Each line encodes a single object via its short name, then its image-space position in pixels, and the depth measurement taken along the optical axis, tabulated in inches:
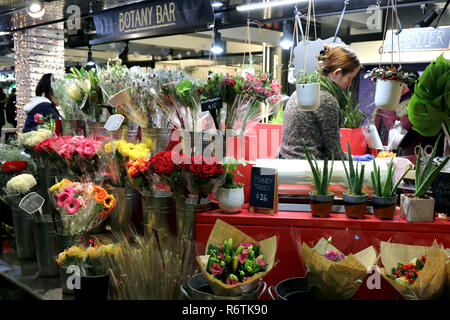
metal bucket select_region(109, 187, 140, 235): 82.0
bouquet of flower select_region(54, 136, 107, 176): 79.7
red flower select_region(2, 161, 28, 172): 88.5
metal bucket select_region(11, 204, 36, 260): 84.3
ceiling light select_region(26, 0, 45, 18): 255.0
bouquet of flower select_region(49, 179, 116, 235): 68.0
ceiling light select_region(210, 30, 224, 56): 325.7
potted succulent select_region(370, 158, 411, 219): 67.4
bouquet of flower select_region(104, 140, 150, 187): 78.3
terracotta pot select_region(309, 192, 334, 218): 68.9
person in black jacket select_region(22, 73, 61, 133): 184.7
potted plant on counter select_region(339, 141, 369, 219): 68.1
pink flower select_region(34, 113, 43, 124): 113.7
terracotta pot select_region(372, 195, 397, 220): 67.4
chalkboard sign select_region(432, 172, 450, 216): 68.4
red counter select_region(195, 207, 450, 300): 65.6
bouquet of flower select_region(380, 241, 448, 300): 46.2
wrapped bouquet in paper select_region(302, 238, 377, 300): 47.3
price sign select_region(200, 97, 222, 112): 72.4
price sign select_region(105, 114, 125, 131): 78.4
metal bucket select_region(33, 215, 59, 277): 75.8
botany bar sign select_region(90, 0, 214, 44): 199.9
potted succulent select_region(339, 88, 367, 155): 161.5
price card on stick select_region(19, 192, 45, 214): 72.0
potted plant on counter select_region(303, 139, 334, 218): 68.9
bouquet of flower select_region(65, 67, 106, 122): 90.1
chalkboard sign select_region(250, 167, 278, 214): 71.1
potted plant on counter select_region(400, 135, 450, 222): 66.4
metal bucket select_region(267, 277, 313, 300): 53.1
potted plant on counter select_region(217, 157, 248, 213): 70.9
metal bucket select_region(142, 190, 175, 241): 76.5
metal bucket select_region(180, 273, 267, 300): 49.1
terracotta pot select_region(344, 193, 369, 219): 68.1
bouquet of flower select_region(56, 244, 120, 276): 59.0
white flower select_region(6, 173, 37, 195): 82.1
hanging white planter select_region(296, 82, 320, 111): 79.3
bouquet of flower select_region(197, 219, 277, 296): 49.4
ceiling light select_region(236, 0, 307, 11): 191.1
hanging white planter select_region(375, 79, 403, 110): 80.1
